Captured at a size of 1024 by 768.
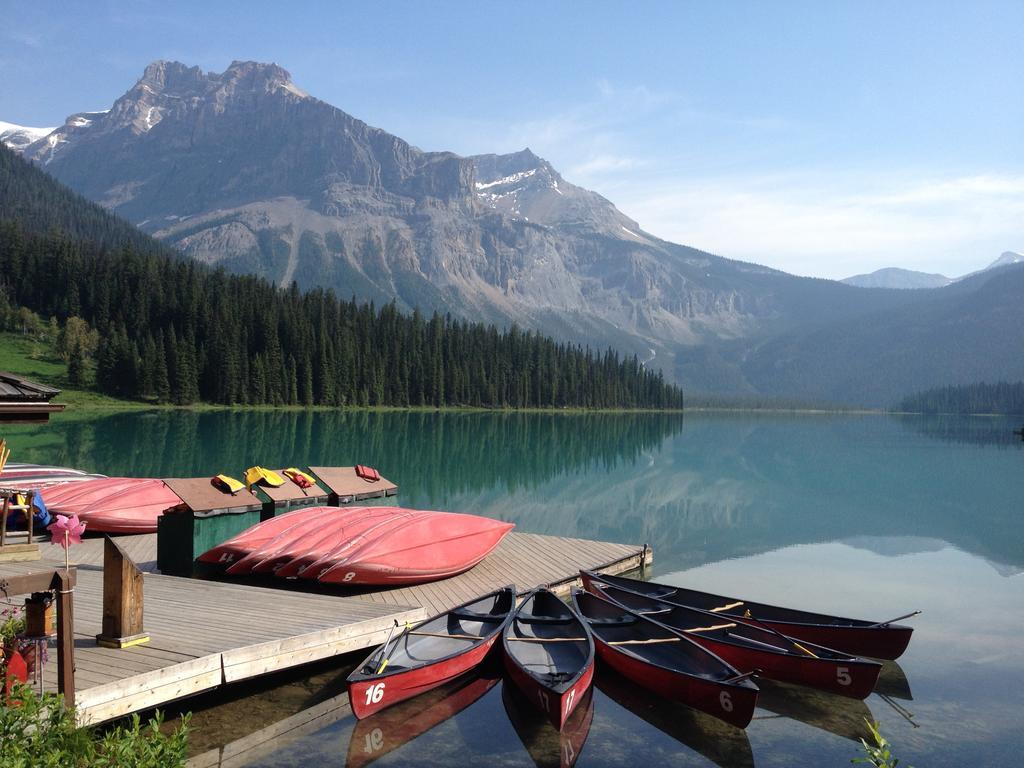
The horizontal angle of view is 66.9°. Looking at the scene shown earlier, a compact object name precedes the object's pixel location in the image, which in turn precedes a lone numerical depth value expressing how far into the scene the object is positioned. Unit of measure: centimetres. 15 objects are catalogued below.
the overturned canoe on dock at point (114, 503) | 2369
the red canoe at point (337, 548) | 1711
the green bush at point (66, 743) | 684
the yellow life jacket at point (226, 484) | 2055
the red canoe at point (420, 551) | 1723
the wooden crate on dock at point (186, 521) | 1780
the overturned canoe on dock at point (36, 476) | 2661
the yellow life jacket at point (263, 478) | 2624
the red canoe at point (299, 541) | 1745
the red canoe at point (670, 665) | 1225
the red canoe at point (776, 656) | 1372
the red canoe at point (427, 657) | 1209
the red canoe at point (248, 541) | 1792
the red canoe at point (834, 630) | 1559
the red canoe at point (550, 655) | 1190
